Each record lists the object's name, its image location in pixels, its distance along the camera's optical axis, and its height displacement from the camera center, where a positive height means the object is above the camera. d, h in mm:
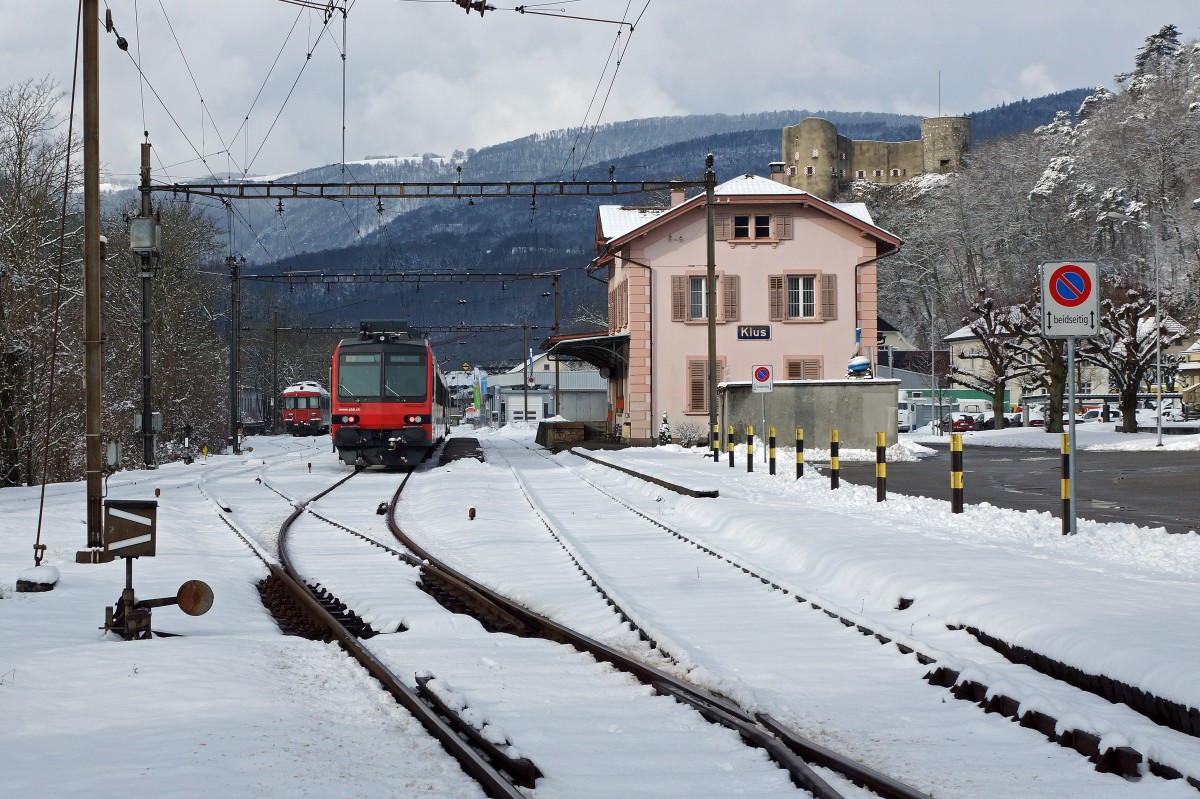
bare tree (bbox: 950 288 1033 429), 53675 +2602
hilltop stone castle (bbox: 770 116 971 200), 155250 +32174
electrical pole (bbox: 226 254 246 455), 45031 +1892
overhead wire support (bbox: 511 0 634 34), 23408 +7579
